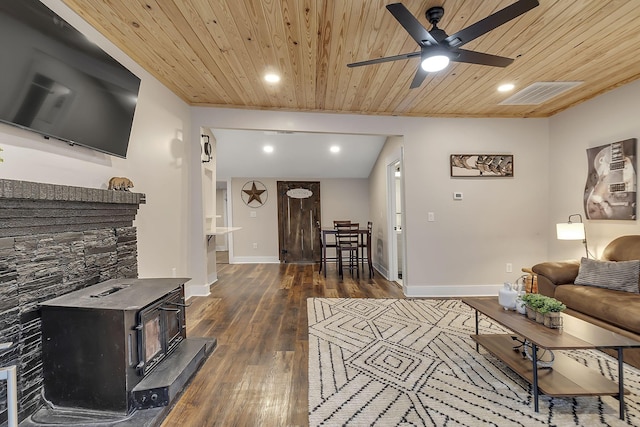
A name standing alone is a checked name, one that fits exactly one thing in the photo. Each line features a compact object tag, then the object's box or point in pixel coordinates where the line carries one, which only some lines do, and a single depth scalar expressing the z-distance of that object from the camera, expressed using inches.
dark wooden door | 268.1
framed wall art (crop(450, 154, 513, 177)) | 153.0
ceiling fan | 59.4
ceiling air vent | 117.0
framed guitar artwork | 111.3
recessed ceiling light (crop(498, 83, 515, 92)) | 118.5
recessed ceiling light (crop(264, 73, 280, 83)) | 110.2
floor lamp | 122.2
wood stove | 59.3
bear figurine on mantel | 85.3
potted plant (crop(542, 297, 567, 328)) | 68.4
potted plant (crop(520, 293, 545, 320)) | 72.1
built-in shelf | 161.5
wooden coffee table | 59.8
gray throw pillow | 93.6
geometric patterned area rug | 61.4
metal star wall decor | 267.1
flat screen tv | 54.4
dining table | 202.4
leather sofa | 78.8
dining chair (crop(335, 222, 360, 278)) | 202.9
